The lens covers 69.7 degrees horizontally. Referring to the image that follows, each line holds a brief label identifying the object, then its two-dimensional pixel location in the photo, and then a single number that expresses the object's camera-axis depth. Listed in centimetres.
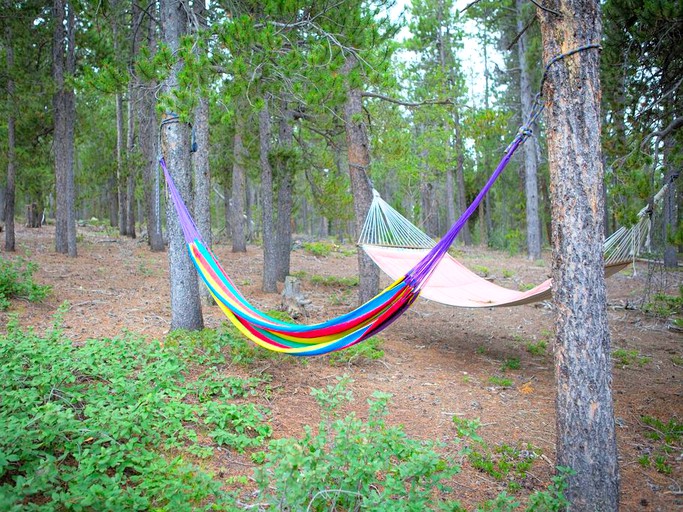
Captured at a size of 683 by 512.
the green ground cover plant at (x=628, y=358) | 379
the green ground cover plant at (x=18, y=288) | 402
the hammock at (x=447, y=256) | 327
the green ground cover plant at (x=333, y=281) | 662
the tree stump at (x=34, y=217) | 1035
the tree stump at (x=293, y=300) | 436
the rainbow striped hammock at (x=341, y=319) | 243
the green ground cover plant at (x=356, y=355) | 350
